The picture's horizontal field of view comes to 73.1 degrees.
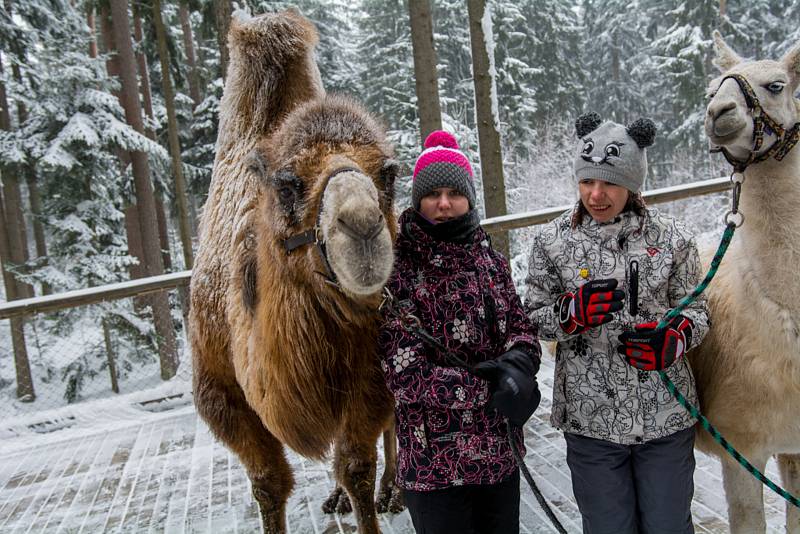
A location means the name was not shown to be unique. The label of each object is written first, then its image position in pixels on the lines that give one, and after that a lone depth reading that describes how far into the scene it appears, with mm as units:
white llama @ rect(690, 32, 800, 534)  1904
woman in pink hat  1956
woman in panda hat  2010
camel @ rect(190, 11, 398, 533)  1839
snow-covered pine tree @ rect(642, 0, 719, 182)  19766
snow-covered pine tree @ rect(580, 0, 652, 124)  27844
